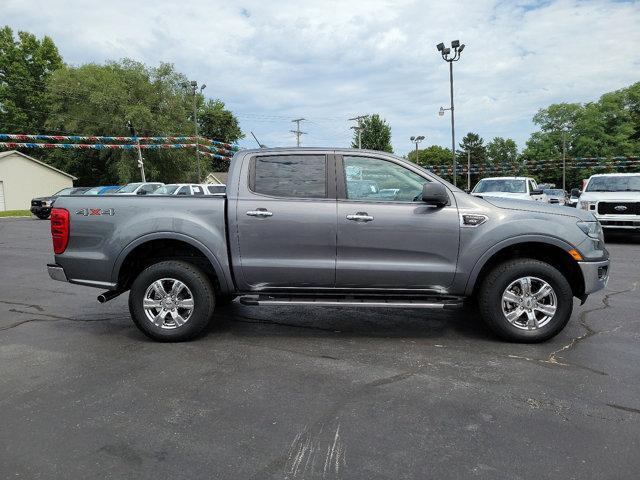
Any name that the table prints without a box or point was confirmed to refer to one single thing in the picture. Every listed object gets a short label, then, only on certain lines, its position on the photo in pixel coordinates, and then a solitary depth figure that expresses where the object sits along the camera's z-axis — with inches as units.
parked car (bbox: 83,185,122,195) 1107.7
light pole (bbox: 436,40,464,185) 1011.0
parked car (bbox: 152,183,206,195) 954.7
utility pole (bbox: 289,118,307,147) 2229.2
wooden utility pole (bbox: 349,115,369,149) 2341.2
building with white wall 1720.0
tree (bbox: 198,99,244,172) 2989.7
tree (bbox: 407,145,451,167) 4394.7
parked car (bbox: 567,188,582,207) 561.5
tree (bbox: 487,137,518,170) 4453.7
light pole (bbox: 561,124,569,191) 3217.0
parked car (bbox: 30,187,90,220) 1095.6
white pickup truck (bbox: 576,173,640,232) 492.1
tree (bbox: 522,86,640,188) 2893.7
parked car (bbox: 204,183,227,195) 928.7
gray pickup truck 185.8
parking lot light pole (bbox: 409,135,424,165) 2073.2
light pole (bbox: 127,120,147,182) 1833.2
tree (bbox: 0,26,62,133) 2196.1
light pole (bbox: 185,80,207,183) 1331.2
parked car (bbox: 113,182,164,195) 1040.4
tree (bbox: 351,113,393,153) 2877.7
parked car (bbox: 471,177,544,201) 620.3
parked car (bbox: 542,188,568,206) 747.4
